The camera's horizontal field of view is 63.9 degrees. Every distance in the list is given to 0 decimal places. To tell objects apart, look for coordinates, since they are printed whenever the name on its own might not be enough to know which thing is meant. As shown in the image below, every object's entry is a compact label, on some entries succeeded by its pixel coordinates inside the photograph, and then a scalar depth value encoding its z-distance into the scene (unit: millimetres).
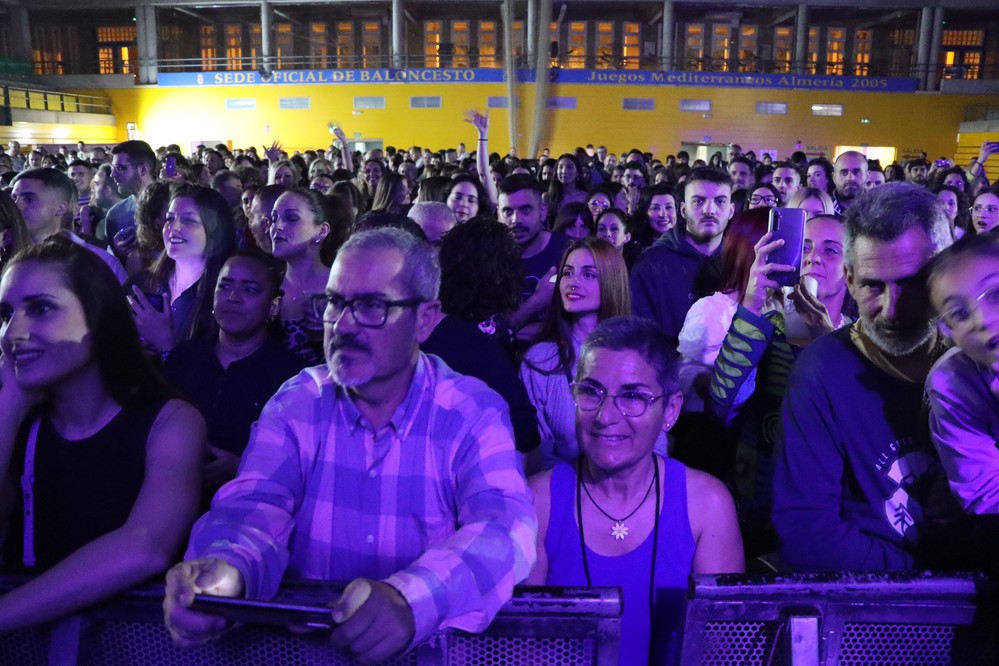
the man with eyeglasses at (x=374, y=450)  1397
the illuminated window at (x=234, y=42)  31078
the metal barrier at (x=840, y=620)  1091
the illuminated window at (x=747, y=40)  29203
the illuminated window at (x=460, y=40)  29703
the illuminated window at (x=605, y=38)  29452
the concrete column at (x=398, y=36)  25812
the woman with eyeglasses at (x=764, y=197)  5543
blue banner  25016
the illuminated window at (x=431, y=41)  30109
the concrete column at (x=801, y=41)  25609
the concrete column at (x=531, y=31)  24734
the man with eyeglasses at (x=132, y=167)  5824
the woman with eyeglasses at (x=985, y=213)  5609
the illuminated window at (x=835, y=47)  29938
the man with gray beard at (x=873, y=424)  1664
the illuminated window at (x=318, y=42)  30094
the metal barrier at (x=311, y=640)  1078
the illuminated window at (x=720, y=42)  29078
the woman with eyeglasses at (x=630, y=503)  1638
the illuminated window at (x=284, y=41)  30359
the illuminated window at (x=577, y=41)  29562
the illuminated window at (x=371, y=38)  30297
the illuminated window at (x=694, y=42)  29203
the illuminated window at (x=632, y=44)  29453
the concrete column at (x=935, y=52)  25609
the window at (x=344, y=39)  30406
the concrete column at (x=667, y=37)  25609
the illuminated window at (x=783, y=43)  28953
